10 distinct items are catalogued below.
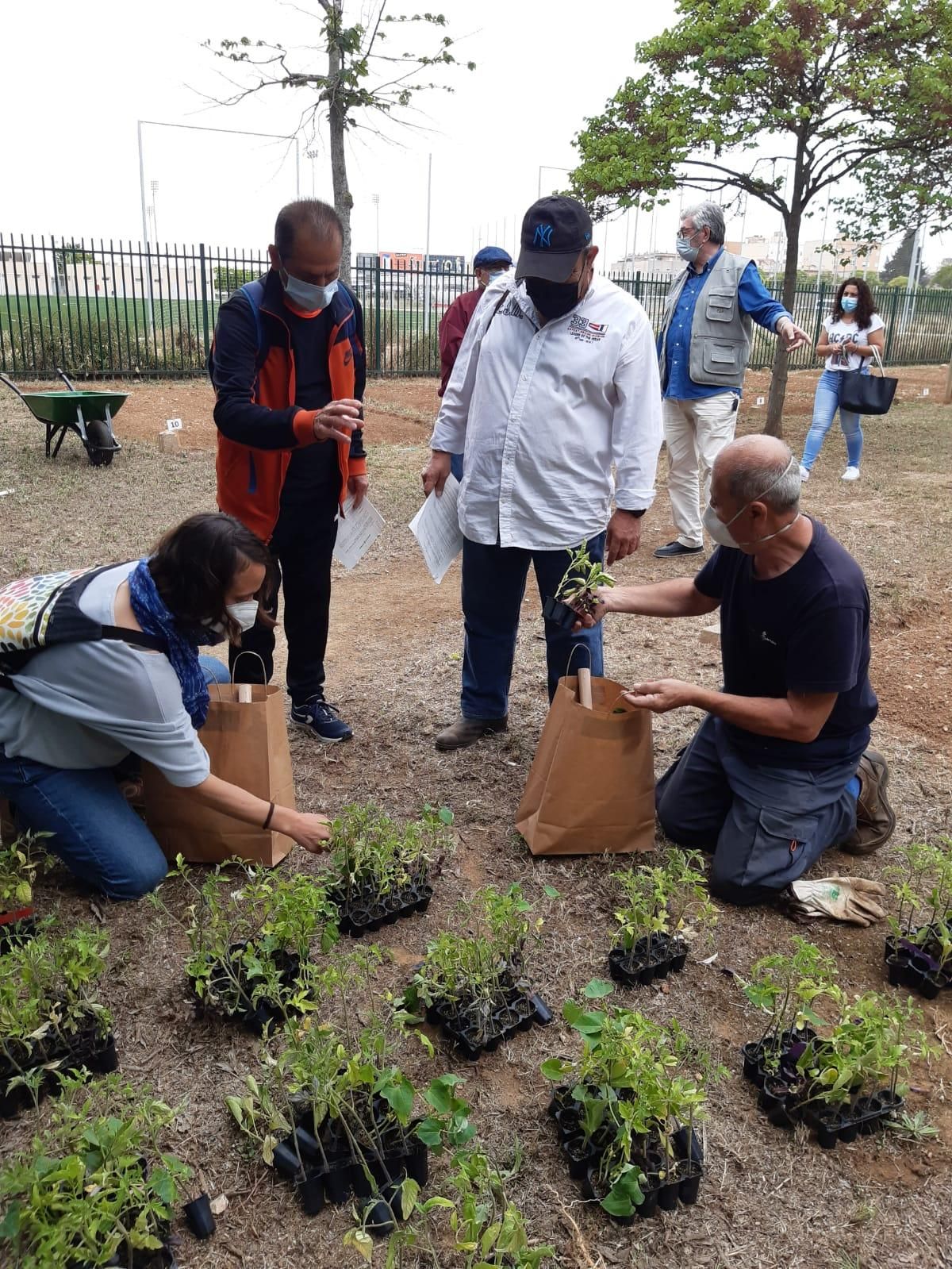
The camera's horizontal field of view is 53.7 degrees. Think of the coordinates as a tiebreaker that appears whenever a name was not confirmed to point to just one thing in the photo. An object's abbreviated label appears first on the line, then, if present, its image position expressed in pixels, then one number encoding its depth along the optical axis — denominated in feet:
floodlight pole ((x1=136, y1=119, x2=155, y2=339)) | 81.22
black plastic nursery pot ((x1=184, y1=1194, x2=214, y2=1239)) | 5.57
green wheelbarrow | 26.58
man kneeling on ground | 8.01
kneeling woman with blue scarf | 7.33
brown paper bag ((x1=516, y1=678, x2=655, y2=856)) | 8.72
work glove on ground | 8.63
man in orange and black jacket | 9.38
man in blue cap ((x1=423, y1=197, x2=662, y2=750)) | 9.75
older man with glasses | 18.60
